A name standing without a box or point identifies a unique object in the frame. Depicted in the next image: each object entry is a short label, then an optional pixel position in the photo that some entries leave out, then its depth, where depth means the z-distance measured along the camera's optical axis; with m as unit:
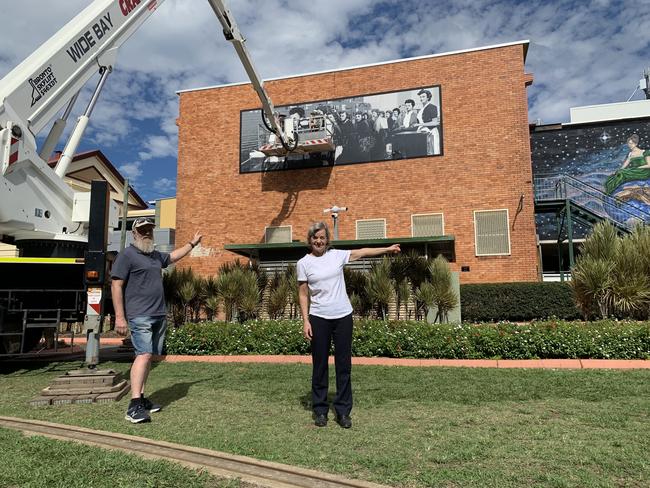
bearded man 4.38
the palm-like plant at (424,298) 10.01
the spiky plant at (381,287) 10.23
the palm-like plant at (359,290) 10.62
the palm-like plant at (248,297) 10.98
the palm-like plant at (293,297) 10.80
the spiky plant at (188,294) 11.59
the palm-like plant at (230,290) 11.02
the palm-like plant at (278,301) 10.91
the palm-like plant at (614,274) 8.52
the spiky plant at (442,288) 9.98
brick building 17.95
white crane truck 6.74
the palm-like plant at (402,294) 10.39
